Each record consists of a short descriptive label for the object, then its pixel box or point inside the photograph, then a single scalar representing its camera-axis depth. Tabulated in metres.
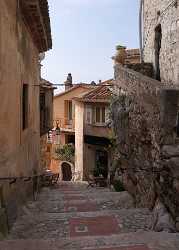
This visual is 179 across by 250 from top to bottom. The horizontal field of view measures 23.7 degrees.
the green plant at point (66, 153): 34.69
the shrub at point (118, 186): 15.00
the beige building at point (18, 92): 8.02
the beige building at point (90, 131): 28.47
